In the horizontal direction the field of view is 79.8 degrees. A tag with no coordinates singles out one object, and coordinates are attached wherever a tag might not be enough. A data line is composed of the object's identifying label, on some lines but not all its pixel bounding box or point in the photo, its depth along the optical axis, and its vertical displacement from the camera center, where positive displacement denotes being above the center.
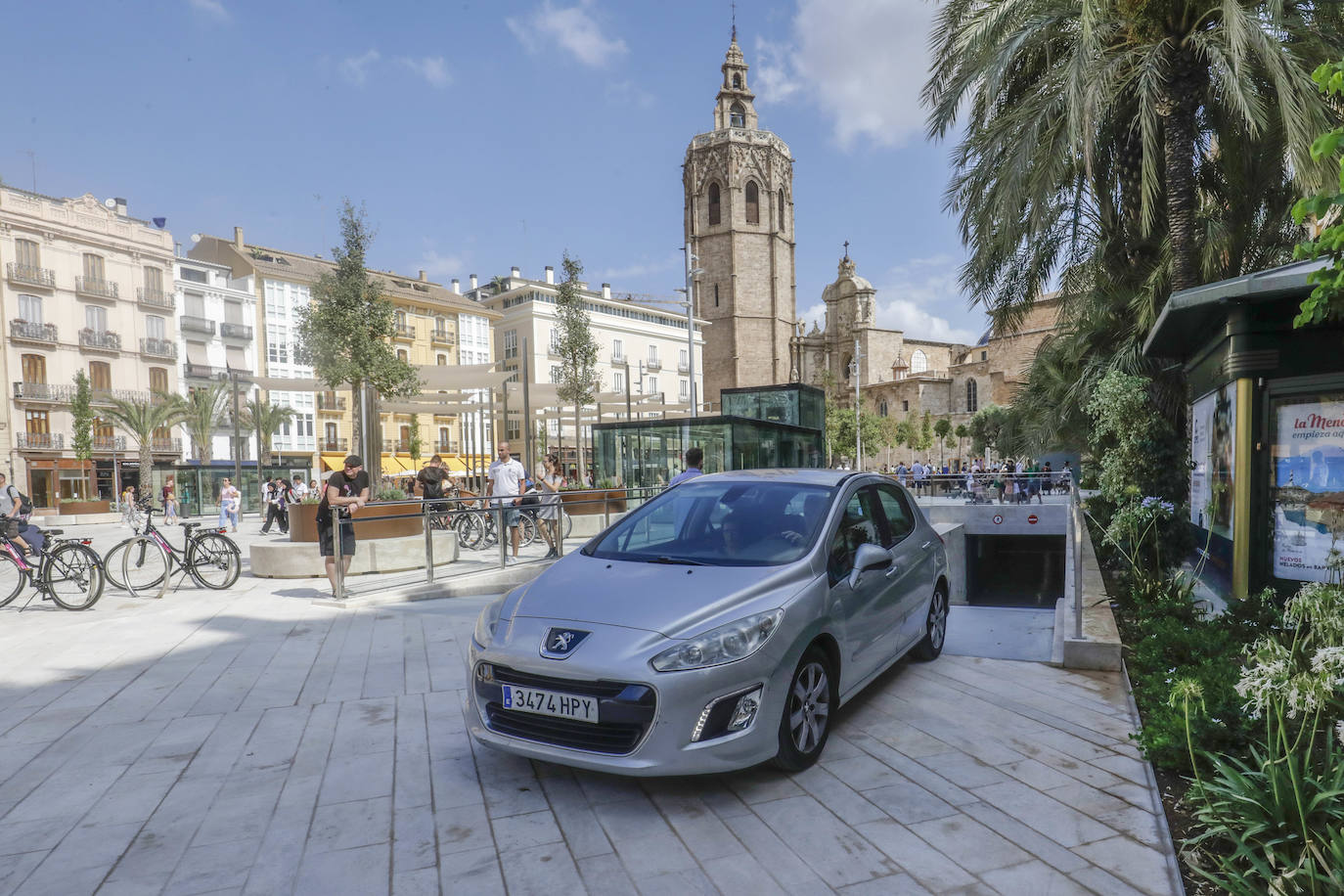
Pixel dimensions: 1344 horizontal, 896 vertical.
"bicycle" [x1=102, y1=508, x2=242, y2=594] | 10.00 -1.60
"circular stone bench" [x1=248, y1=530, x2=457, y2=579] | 10.02 -1.69
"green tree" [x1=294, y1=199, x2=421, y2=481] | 18.88 +2.52
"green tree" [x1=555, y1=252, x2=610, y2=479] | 28.27 +3.09
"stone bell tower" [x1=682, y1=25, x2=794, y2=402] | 80.19 +17.72
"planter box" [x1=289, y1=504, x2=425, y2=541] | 10.42 -1.27
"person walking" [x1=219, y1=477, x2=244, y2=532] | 21.77 -1.96
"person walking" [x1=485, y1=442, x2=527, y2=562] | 12.47 -0.76
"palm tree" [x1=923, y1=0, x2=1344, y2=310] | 8.90 +3.84
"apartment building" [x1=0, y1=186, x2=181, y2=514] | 40.75 +5.78
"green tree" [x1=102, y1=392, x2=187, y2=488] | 37.78 +0.87
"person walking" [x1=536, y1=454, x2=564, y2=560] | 10.79 -1.25
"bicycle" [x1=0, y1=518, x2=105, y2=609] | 9.10 -1.57
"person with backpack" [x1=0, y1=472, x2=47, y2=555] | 9.47 -1.07
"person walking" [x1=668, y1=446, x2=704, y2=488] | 9.32 -0.42
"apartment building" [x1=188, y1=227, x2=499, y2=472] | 52.53 +6.36
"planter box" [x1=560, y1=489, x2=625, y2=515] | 14.20 -1.44
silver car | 3.39 -0.98
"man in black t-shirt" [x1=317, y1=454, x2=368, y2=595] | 8.95 -0.83
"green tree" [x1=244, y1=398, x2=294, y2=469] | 47.53 +0.82
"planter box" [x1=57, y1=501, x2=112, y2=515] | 32.97 -2.98
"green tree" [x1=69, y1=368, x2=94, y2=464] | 37.50 +0.81
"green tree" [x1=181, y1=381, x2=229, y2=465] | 41.69 +0.93
